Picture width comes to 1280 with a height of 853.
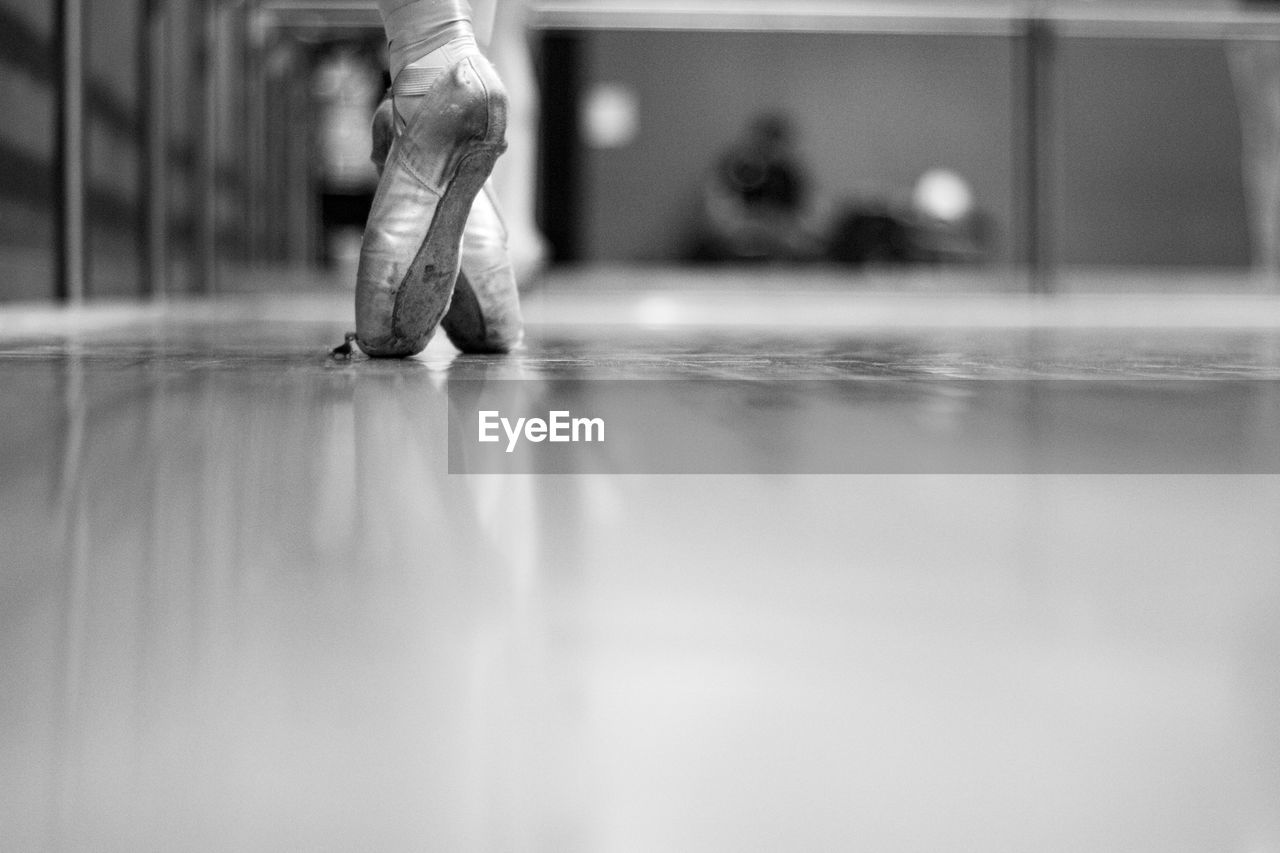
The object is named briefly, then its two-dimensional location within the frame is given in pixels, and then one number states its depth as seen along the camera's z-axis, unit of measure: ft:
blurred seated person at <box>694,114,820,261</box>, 39.55
